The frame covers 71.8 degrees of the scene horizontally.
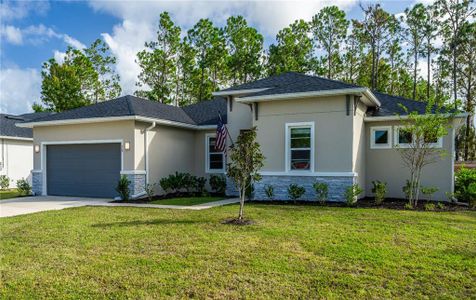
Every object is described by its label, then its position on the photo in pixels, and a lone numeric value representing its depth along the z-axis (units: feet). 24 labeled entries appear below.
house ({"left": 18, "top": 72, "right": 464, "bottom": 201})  36.22
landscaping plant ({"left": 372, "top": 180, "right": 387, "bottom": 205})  34.53
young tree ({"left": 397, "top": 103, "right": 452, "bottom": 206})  33.01
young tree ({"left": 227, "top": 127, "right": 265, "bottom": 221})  25.84
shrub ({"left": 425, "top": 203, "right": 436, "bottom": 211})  31.80
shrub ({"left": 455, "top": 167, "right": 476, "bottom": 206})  33.94
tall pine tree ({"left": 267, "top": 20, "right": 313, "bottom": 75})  89.71
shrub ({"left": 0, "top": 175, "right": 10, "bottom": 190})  59.36
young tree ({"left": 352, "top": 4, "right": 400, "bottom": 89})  84.60
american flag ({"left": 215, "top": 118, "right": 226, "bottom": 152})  41.57
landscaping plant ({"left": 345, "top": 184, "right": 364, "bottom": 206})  33.68
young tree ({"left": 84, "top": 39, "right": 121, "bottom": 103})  101.60
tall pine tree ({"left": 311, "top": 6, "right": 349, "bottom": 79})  87.89
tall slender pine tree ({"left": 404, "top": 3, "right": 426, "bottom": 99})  84.38
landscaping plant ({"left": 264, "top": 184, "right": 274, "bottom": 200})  37.88
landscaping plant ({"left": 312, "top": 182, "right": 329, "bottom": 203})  34.81
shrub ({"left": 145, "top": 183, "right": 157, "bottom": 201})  40.59
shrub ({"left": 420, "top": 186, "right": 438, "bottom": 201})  34.94
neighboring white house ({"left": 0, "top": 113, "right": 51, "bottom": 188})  61.98
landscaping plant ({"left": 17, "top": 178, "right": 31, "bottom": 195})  47.01
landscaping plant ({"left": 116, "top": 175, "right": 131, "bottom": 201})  40.73
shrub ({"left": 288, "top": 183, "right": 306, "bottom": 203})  36.11
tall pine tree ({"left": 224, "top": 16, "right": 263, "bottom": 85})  91.66
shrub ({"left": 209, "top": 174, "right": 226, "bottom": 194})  47.34
